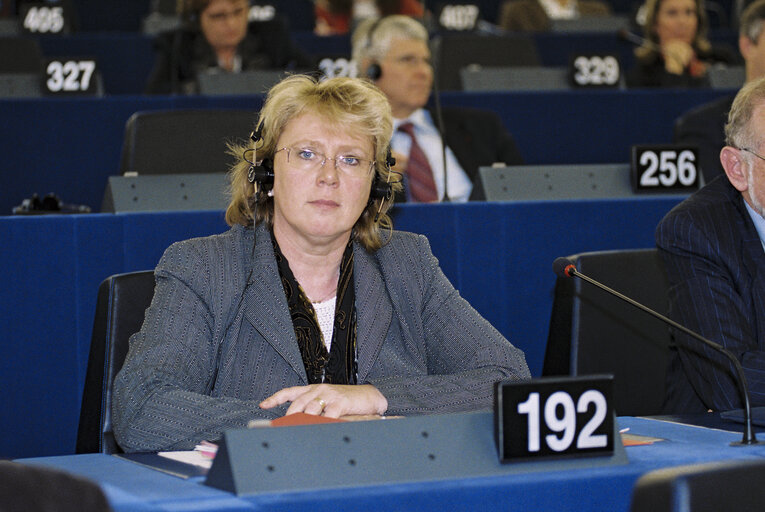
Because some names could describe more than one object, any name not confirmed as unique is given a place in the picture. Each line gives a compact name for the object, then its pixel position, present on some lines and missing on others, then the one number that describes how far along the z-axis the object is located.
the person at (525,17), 11.97
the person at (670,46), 9.30
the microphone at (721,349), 2.62
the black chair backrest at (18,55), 8.99
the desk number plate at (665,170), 5.35
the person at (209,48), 8.39
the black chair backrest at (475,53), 9.63
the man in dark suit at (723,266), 3.75
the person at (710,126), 6.26
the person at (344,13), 11.33
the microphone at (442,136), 5.40
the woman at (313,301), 3.20
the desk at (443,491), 2.01
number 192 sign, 2.26
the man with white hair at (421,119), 6.73
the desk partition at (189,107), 6.84
